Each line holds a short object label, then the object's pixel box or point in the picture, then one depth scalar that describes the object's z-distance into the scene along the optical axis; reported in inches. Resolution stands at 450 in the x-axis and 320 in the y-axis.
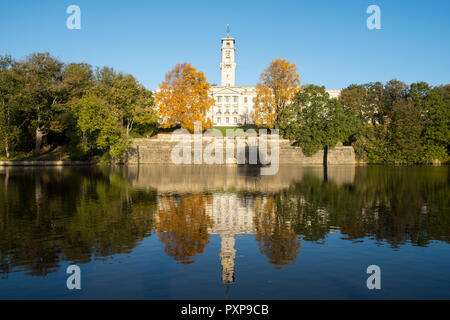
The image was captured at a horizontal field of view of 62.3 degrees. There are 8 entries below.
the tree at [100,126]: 2217.0
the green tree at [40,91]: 2247.8
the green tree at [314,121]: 2484.0
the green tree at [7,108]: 2197.3
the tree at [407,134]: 2669.8
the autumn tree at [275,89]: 2583.7
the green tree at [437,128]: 2632.6
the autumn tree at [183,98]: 2613.2
